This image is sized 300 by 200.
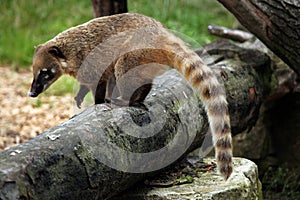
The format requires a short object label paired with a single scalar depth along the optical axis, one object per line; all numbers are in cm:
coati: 628
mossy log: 500
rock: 629
